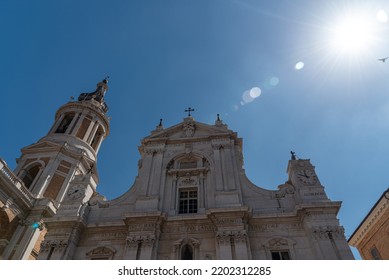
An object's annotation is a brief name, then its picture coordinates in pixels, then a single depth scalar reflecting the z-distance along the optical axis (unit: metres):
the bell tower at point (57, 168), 22.47
